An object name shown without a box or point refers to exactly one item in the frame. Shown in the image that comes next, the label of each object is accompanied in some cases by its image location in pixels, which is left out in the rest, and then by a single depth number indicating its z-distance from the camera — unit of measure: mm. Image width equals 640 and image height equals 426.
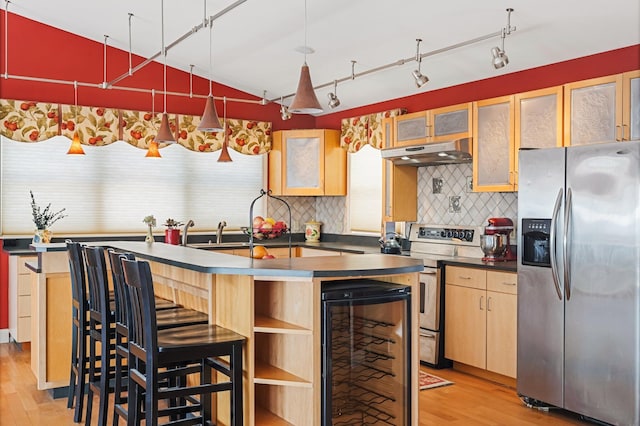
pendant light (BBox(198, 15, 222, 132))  4242
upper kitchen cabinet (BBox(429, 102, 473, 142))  5508
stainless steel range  5367
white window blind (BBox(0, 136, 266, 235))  6406
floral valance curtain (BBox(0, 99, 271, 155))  6266
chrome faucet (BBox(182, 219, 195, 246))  6504
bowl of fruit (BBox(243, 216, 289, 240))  5061
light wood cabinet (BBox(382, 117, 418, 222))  6352
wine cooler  3082
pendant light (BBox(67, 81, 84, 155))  5875
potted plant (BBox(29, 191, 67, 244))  6172
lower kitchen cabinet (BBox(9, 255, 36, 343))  5984
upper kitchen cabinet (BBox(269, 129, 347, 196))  7371
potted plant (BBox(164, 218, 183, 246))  6770
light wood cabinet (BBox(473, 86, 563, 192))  4766
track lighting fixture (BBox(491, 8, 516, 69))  4266
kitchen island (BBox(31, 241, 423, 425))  3051
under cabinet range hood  5426
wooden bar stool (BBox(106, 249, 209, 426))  3377
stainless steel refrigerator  3758
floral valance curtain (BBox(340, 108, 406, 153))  6723
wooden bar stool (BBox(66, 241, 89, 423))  4035
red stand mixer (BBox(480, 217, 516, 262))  5215
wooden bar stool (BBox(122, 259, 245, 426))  2953
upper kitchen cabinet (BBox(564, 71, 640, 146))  4219
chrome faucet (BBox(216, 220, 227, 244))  7023
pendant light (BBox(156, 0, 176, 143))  4766
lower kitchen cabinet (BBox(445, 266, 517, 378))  4762
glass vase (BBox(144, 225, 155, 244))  6362
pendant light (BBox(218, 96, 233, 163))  6375
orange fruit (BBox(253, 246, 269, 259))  4172
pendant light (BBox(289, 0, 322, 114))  3314
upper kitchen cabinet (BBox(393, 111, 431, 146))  5957
